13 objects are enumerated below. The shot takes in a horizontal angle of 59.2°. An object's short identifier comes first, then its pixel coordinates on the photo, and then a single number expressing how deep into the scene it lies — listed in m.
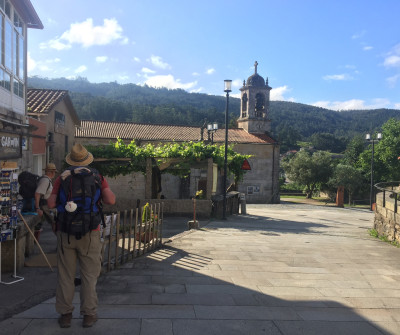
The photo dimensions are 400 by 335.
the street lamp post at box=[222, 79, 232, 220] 13.89
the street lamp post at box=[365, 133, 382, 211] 23.48
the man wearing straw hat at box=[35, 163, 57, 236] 6.05
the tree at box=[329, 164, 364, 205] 41.47
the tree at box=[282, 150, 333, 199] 44.56
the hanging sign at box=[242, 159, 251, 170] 16.88
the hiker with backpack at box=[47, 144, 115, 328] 3.42
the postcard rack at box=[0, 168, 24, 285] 4.78
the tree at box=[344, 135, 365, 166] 51.22
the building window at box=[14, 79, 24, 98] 9.18
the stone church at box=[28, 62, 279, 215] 32.22
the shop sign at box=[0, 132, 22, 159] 6.21
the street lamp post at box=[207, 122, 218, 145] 22.88
